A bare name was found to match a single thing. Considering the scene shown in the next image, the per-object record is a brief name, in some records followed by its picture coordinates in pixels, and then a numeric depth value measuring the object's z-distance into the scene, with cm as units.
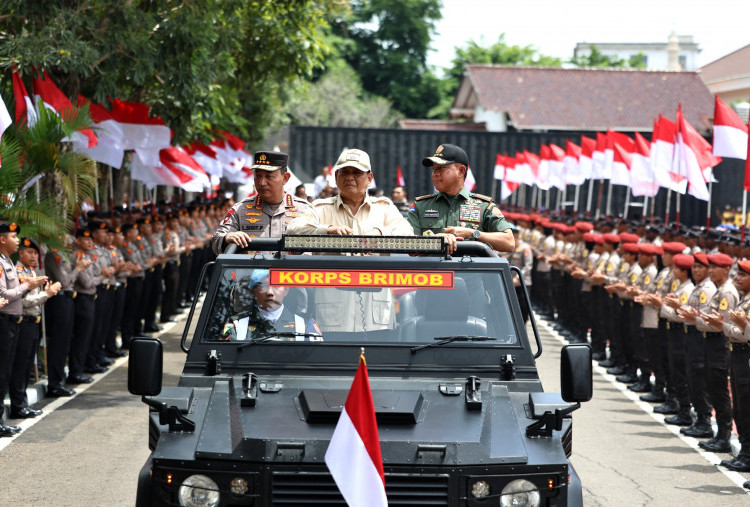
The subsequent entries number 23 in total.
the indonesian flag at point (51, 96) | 1464
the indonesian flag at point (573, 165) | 3042
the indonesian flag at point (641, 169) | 2342
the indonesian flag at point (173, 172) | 2247
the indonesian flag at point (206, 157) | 2819
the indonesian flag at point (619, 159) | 2556
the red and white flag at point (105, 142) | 1722
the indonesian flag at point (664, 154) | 2077
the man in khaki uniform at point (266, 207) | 838
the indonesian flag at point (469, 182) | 2903
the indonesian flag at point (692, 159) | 1925
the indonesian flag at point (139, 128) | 1853
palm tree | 1288
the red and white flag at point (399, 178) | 3725
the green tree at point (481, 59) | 7581
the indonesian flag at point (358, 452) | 491
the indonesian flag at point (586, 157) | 2889
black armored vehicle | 511
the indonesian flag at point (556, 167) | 3250
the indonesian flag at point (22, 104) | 1382
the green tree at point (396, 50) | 7388
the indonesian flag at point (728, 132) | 1650
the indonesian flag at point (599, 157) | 2753
